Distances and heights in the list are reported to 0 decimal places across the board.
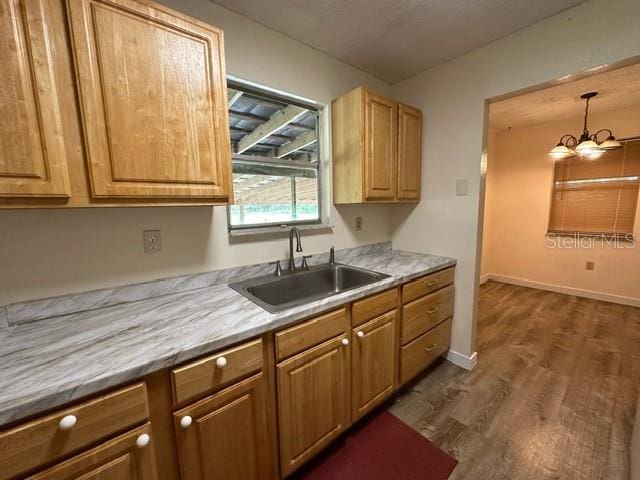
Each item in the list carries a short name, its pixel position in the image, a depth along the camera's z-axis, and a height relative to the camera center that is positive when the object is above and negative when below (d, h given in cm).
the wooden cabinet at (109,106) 82 +38
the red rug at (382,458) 135 -137
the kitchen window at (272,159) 170 +34
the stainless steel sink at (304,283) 159 -50
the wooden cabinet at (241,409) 72 -73
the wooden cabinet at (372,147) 187 +44
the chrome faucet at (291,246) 180 -27
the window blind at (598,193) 322 +9
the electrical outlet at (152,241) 134 -16
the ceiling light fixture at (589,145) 262 +57
